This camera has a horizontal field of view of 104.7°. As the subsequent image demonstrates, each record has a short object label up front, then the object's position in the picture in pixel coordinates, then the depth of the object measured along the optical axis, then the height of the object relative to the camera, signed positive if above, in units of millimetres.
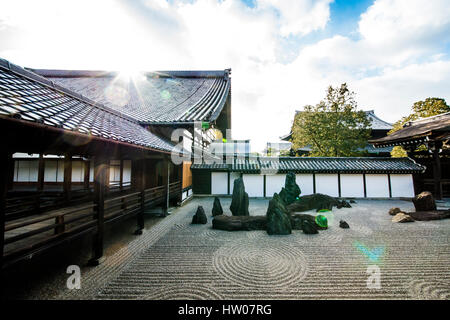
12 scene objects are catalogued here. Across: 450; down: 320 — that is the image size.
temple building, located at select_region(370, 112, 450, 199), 10682 +1726
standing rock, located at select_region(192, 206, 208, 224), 8109 -2220
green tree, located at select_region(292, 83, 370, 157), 15680 +3855
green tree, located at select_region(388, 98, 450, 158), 15031 +5214
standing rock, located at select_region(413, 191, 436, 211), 9594 -1860
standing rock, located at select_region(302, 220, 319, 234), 6980 -2349
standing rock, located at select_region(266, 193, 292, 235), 6980 -1996
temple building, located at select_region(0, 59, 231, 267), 3189 +707
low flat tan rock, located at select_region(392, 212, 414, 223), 8254 -2363
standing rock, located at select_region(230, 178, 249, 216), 9164 -1677
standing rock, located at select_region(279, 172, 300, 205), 11431 -1404
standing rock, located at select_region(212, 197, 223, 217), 9289 -2064
